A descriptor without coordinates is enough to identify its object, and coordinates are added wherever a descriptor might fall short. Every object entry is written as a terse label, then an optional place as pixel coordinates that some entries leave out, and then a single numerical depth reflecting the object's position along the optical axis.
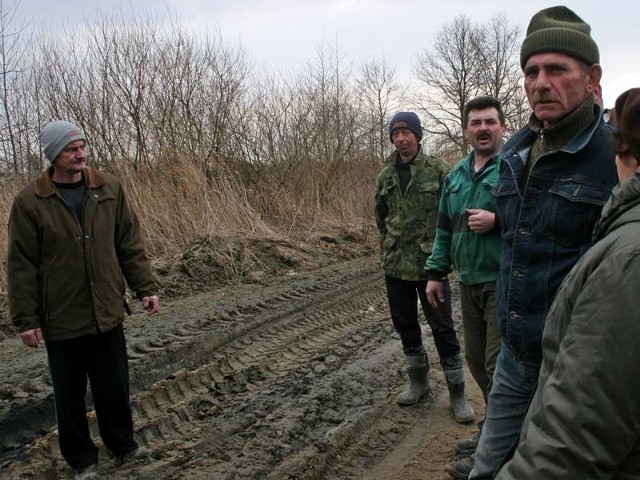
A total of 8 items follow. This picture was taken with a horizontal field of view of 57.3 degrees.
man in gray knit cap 3.35
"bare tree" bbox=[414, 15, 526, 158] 36.31
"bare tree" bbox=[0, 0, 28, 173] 11.16
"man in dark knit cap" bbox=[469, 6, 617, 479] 2.03
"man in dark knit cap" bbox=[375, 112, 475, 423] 4.12
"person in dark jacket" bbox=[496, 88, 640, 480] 1.14
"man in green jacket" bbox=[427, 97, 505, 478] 3.07
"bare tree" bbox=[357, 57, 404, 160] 17.70
